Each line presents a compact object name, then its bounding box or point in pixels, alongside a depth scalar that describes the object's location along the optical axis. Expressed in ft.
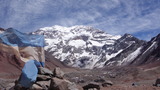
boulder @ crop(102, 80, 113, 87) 47.05
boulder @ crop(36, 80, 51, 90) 23.67
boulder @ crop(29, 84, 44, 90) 22.87
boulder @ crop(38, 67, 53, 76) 24.69
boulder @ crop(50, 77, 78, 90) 23.32
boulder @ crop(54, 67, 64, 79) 25.27
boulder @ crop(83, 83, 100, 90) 33.83
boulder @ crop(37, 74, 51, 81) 24.43
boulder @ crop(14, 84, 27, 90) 22.97
